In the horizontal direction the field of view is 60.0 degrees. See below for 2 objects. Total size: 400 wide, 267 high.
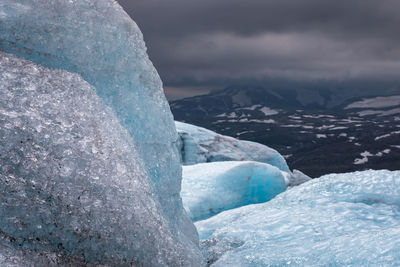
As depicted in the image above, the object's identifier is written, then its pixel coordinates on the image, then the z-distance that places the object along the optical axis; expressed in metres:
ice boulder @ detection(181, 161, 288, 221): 7.37
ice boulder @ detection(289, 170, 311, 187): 11.37
